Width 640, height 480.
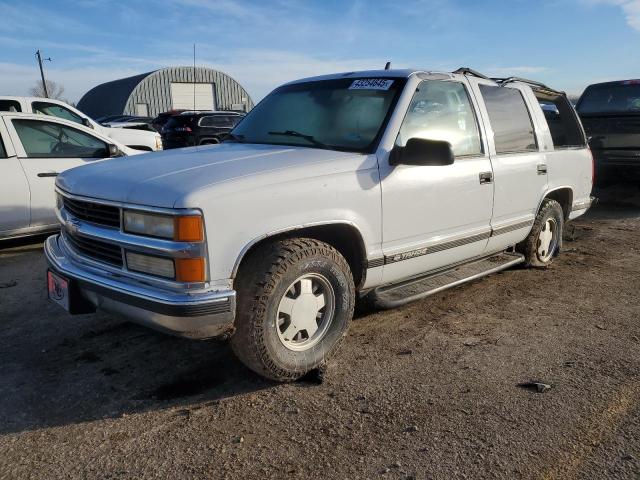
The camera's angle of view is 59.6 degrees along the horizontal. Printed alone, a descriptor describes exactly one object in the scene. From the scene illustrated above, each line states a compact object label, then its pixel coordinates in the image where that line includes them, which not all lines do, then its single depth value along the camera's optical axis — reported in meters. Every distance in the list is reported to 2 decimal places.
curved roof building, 43.84
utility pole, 45.82
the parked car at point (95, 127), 9.73
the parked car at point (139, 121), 19.34
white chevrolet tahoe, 2.75
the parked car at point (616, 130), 8.67
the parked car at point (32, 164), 6.14
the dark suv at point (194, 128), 17.12
